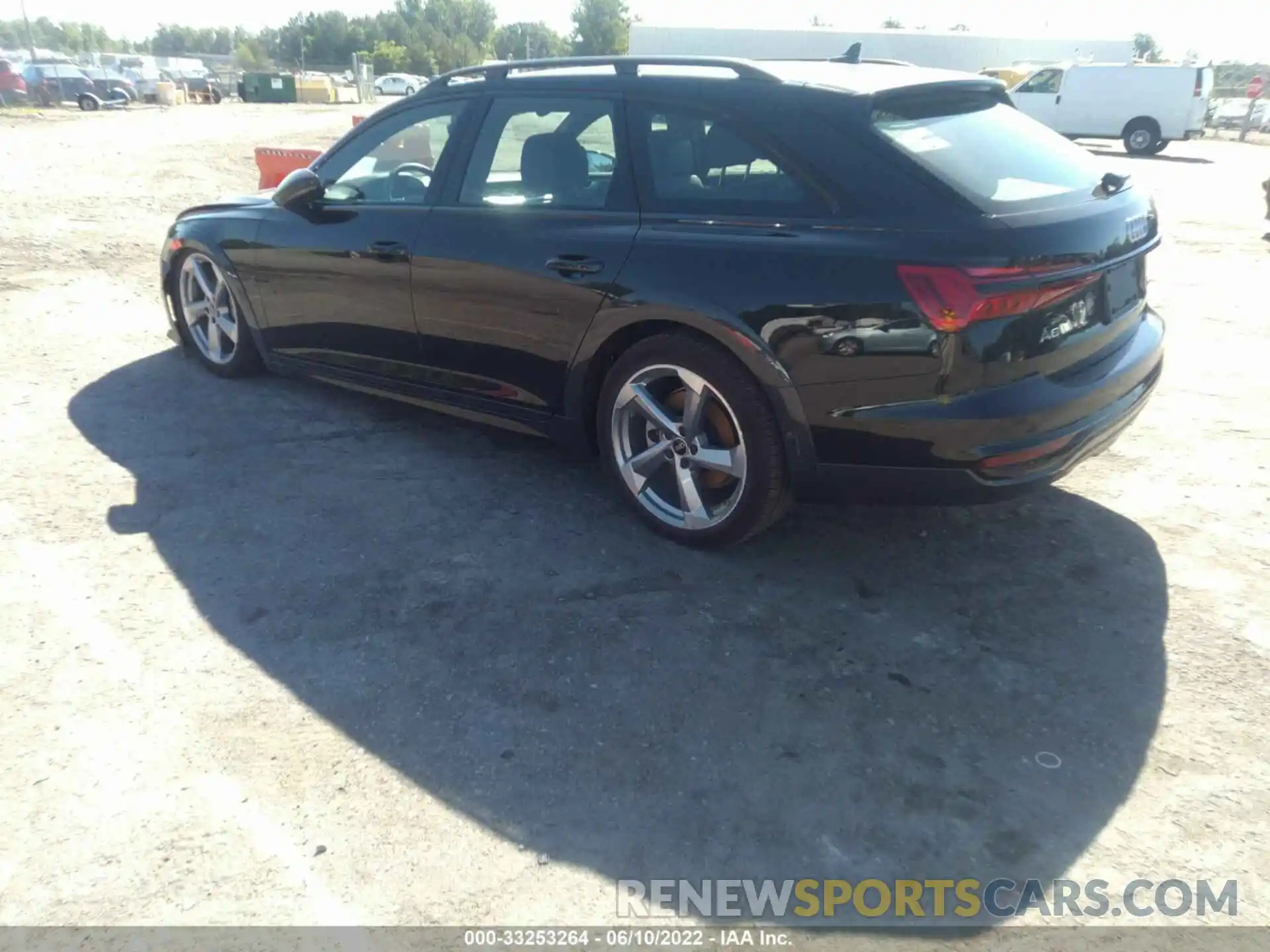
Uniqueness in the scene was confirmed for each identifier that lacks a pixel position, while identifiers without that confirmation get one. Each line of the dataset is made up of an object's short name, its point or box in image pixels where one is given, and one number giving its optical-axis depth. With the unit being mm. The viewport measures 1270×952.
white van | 23672
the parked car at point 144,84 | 43906
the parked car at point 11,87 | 35594
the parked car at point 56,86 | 36562
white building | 39969
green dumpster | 47969
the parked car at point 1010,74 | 32947
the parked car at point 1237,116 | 33344
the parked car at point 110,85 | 39656
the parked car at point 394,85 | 57812
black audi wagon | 3186
